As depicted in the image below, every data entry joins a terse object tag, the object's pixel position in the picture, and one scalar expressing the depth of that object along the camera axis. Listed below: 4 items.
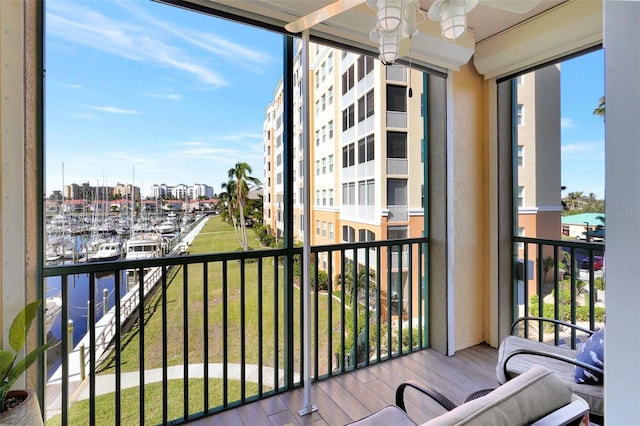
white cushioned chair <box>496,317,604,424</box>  1.48
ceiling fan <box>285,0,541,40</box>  1.19
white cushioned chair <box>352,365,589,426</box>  0.79
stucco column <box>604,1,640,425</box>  0.32
